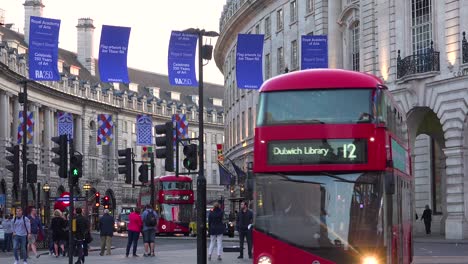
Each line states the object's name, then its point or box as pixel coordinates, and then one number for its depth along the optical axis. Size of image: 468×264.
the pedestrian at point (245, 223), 34.06
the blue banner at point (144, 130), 71.38
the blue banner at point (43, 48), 36.72
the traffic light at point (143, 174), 47.16
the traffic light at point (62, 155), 27.12
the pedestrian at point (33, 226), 36.94
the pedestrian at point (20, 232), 31.42
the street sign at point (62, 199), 67.15
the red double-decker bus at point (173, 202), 68.75
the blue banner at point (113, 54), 36.97
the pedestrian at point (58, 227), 36.78
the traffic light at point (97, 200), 61.97
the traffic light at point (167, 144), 26.52
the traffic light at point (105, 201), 55.49
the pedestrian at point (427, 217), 51.59
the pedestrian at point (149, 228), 36.88
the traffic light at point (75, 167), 26.98
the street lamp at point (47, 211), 66.05
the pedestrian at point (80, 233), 31.30
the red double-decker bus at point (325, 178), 19.86
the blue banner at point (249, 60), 41.91
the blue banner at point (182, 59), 38.62
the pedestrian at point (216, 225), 33.75
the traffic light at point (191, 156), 26.89
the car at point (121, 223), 88.38
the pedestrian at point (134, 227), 37.59
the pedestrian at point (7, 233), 46.42
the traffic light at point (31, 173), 41.91
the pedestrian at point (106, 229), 38.84
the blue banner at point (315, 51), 42.94
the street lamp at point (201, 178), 26.66
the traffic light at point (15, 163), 38.25
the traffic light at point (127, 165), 36.69
